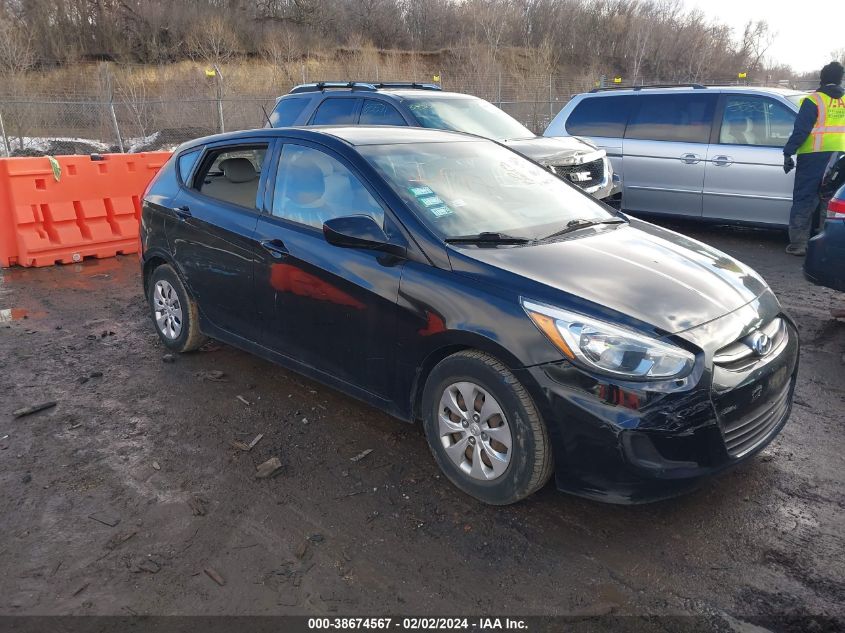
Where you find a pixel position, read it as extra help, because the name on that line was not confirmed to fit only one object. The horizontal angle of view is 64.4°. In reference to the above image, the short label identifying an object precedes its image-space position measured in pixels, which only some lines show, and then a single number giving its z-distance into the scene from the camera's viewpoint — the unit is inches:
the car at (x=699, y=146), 324.5
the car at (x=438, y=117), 315.0
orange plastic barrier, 307.3
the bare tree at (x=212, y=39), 1593.3
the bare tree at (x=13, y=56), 1039.0
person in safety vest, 294.4
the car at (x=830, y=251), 203.8
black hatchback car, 112.7
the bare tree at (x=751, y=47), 2027.6
